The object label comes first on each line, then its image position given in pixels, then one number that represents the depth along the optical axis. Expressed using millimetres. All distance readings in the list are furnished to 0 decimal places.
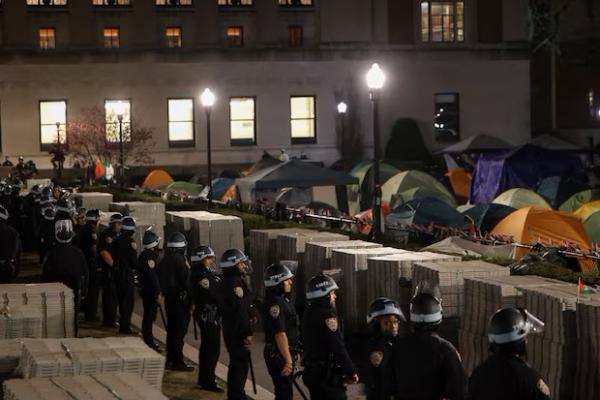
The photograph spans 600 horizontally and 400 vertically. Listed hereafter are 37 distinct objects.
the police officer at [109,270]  20250
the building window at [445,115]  65438
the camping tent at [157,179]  53934
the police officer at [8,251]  20938
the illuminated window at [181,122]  61344
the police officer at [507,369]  8086
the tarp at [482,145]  55875
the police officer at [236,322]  13344
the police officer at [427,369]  8984
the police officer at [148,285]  17797
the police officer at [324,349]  11227
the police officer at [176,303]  16547
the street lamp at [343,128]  60844
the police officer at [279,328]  11984
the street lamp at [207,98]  30531
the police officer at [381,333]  10320
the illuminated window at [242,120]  62094
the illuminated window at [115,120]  58406
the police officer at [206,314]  14961
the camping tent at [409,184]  42675
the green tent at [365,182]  44312
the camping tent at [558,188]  41000
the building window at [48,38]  60750
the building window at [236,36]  62844
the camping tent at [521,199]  35875
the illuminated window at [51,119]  59656
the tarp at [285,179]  34312
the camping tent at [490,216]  29234
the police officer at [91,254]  21422
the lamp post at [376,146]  20000
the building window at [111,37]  61469
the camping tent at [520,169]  45062
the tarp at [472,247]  18203
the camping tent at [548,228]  25484
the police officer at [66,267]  17297
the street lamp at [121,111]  44550
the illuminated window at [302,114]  63000
